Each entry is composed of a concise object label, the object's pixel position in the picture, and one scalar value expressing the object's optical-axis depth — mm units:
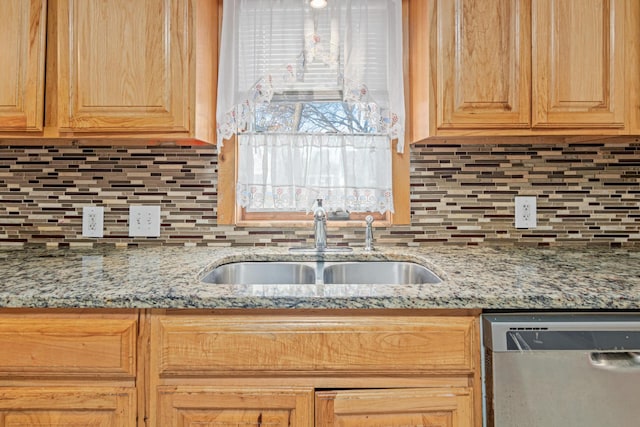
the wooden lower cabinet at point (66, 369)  899
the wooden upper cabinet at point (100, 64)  1312
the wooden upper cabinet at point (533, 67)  1309
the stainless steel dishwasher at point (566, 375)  862
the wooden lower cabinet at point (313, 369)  899
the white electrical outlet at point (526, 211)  1622
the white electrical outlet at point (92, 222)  1612
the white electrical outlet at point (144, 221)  1618
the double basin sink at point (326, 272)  1455
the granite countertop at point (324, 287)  891
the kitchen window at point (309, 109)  1585
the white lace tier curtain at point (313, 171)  1638
